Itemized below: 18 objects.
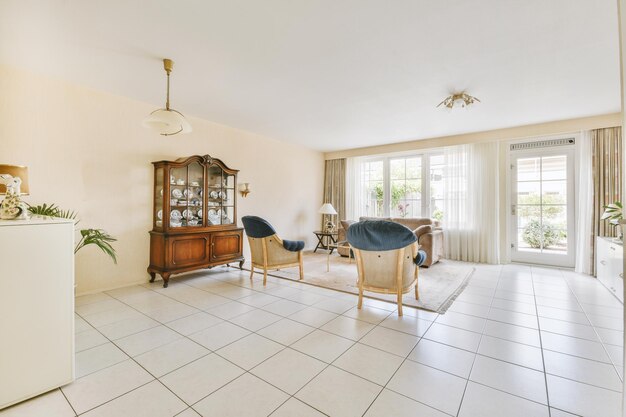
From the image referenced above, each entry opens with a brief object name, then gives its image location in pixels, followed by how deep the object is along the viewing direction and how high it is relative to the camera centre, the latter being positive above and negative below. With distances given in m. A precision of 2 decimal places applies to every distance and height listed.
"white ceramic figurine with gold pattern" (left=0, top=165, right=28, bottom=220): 1.66 +0.03
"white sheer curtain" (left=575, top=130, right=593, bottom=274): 4.55 +0.06
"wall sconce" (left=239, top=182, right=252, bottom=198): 5.35 +0.41
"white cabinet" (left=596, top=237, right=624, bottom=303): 3.35 -0.69
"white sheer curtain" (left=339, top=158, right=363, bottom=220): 7.24 +0.59
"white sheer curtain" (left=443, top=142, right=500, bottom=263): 5.44 +0.18
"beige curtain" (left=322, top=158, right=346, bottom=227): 7.39 +0.64
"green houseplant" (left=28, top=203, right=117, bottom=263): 2.79 -0.04
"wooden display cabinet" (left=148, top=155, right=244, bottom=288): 3.92 -0.15
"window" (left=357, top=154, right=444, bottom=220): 6.25 +0.59
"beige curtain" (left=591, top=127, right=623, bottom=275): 4.35 +0.62
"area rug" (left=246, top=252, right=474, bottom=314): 3.34 -1.03
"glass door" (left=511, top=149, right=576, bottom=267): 4.92 +0.09
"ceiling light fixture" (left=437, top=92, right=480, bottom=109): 3.57 +1.45
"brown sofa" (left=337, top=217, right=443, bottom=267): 5.05 -0.47
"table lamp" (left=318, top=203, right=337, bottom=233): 6.76 +0.00
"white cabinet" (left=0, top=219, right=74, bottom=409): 1.55 -0.57
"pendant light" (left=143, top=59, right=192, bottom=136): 2.79 +0.90
